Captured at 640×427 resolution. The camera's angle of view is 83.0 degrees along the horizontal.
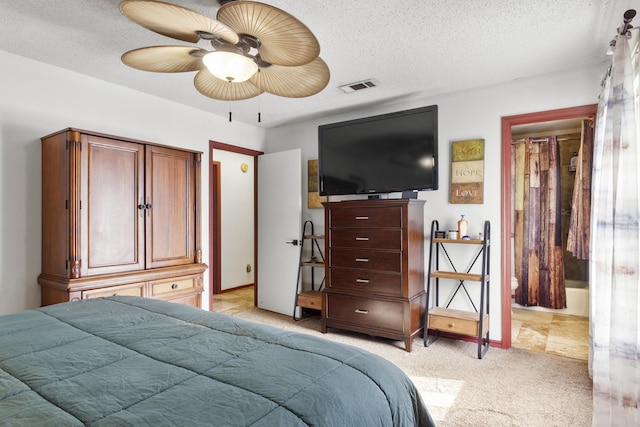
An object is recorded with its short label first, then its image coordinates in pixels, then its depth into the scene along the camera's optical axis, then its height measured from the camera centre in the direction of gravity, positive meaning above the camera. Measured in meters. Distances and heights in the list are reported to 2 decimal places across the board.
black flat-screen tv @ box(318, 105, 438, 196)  3.28 +0.55
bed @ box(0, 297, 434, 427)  0.83 -0.47
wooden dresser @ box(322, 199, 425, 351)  3.24 -0.55
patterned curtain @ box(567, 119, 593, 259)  3.85 +0.09
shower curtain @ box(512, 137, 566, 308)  4.41 -0.20
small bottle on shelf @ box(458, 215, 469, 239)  3.31 -0.17
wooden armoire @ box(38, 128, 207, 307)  2.53 -0.07
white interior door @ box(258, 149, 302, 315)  4.39 -0.23
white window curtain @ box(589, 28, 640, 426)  1.83 -0.28
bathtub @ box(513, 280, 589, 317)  4.27 -1.11
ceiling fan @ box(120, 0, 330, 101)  1.51 +0.81
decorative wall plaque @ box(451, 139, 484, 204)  3.35 +0.36
